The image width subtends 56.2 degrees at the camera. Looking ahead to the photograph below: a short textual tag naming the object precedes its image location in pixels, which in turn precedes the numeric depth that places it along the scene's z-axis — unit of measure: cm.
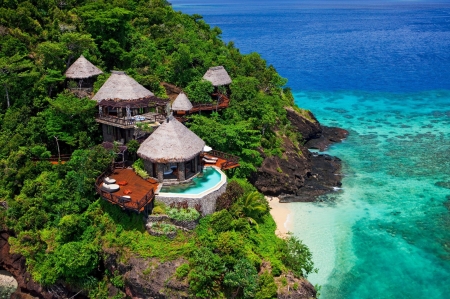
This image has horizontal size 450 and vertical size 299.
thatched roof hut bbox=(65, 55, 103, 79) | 3719
